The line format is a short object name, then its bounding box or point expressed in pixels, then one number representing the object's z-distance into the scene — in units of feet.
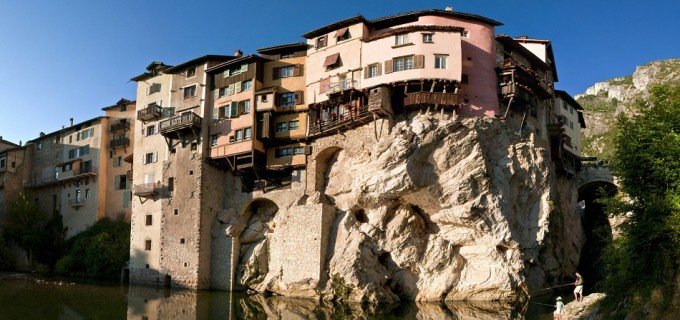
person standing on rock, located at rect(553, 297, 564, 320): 103.14
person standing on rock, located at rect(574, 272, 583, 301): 118.11
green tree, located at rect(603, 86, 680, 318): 83.15
